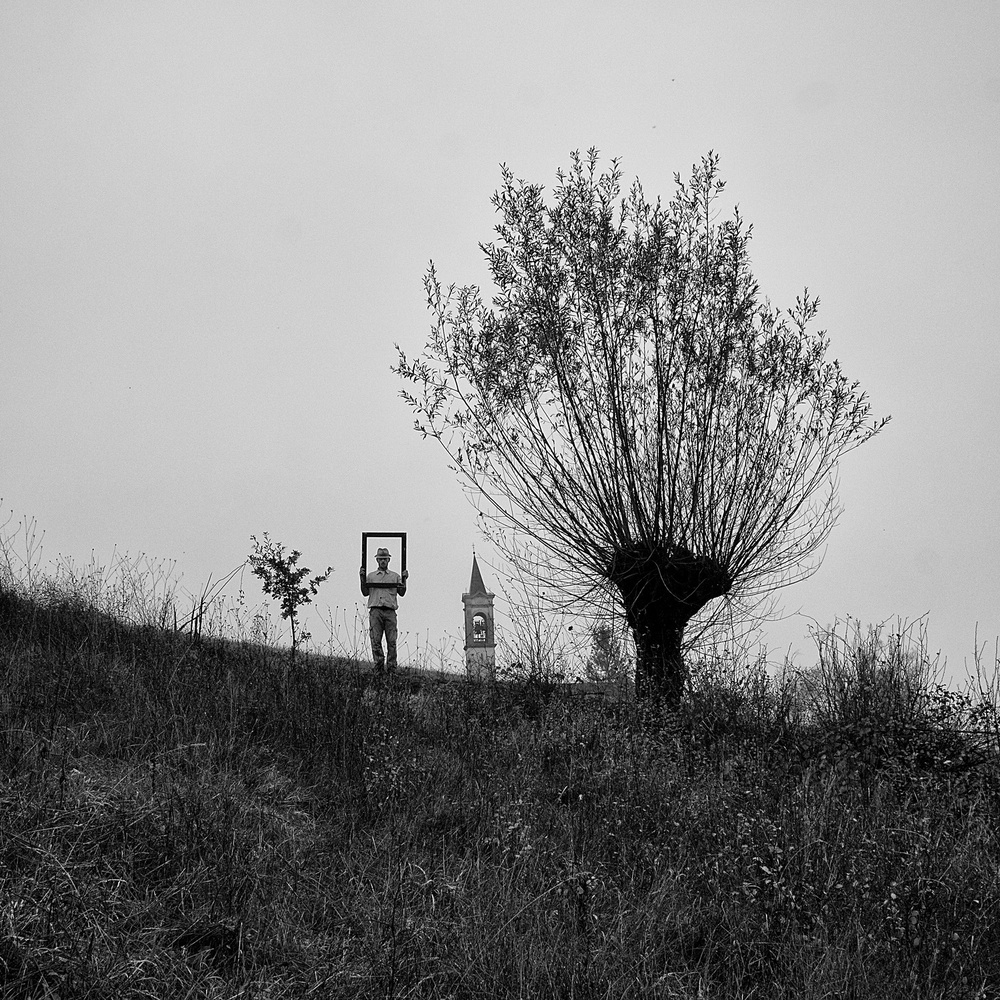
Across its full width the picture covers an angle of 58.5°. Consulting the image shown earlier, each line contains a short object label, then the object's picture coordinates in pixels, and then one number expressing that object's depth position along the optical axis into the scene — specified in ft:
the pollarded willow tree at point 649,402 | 37.93
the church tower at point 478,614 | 151.23
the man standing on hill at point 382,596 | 49.75
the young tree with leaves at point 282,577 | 69.05
